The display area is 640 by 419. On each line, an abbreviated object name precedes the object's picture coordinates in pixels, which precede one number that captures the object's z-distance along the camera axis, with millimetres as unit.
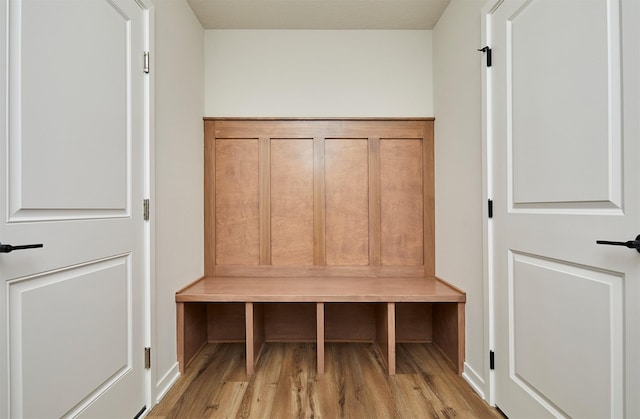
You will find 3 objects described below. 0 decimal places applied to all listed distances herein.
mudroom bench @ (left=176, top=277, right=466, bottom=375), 2148
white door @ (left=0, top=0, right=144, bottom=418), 1052
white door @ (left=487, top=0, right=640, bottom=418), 1079
